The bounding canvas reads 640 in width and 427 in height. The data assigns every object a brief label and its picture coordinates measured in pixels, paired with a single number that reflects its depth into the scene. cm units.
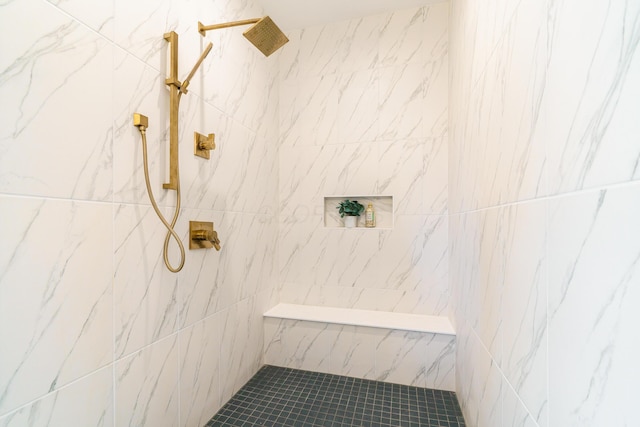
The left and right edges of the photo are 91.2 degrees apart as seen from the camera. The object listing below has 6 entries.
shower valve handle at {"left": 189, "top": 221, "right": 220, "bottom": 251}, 147
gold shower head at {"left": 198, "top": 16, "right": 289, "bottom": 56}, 135
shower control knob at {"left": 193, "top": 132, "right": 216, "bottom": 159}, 148
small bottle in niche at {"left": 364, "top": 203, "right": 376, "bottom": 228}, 235
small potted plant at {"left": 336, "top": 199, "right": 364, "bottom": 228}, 236
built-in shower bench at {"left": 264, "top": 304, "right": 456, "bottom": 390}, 194
